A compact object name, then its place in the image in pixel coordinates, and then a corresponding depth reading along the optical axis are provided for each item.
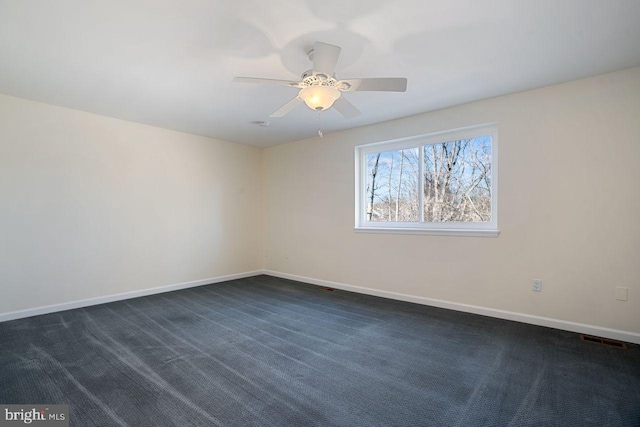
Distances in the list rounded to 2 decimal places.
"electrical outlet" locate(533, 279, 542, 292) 2.98
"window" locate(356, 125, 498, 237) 3.44
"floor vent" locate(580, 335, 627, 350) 2.51
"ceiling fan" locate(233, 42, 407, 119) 1.97
